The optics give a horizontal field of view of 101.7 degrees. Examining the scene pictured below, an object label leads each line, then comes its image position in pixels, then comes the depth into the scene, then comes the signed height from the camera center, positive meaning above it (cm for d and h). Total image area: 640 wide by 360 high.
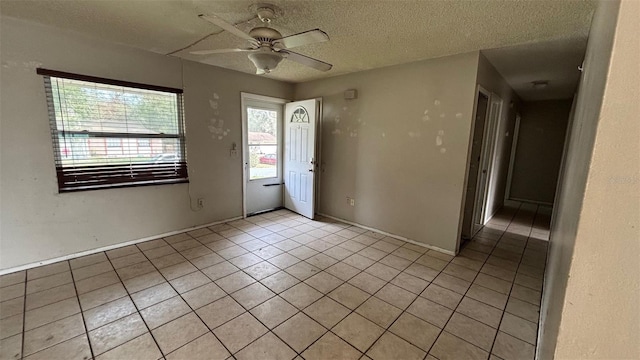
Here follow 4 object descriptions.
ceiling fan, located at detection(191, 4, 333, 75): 184 +75
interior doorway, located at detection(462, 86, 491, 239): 335 -28
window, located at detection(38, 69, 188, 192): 265 +5
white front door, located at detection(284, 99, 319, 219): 417 -22
